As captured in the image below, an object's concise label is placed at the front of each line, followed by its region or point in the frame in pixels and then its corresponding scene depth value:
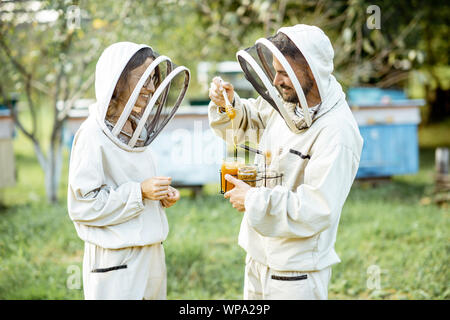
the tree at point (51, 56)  6.66
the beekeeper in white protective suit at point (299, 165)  2.75
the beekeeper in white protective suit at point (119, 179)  2.88
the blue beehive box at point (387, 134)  8.79
